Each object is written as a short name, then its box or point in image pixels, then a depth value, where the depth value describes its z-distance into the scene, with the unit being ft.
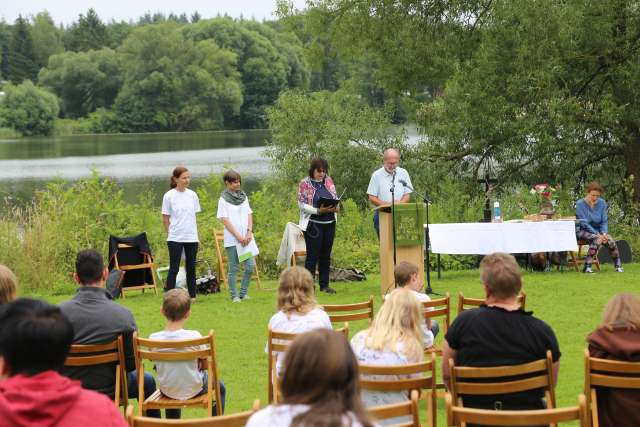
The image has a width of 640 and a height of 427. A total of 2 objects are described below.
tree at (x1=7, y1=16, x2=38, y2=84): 395.14
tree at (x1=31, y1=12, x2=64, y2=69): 406.82
